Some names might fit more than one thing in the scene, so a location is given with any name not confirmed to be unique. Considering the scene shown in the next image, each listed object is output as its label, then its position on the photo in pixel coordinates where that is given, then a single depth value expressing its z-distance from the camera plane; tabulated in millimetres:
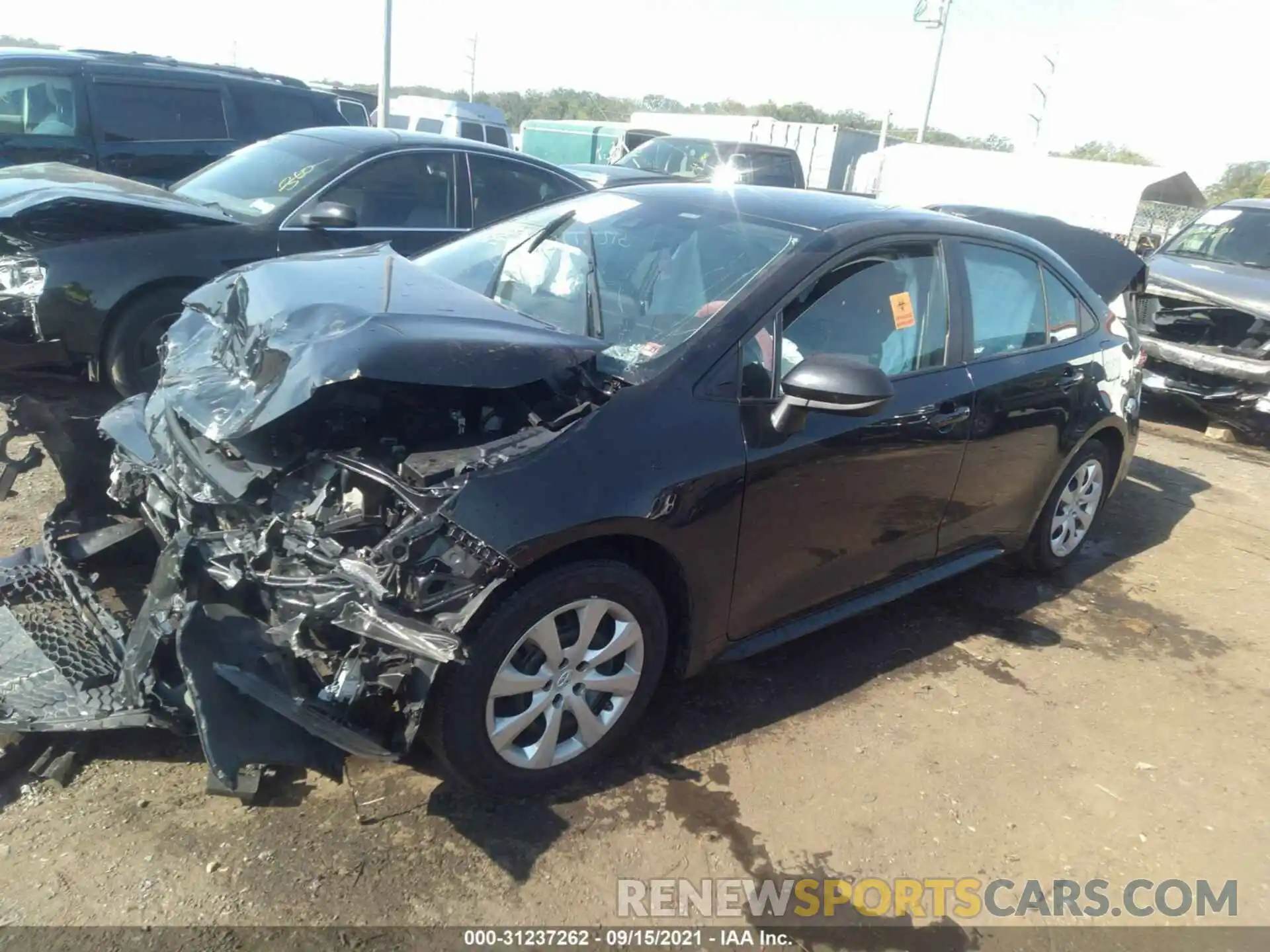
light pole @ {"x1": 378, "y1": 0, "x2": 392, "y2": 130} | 19109
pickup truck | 13211
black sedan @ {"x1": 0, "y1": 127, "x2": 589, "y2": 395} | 4789
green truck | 22438
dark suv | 7746
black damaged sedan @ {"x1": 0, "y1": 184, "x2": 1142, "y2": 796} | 2453
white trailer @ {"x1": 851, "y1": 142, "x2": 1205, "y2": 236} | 23172
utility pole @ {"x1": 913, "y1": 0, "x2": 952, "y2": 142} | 28188
